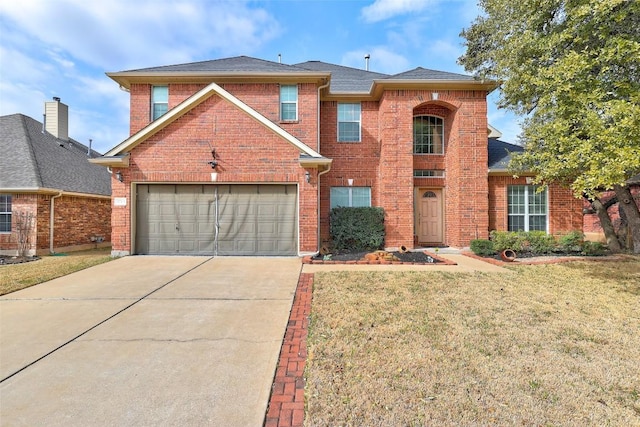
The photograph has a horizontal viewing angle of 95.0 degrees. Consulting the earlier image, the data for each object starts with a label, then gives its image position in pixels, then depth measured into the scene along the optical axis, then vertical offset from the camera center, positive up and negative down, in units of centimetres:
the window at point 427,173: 1256 +205
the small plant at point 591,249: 1005 -96
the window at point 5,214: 1091 +20
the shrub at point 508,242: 1045 -75
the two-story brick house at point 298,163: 973 +205
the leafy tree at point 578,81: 526 +309
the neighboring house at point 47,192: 1079 +110
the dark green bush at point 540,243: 1049 -79
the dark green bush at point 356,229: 1112 -32
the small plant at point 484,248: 1003 -93
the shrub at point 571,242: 1077 -77
